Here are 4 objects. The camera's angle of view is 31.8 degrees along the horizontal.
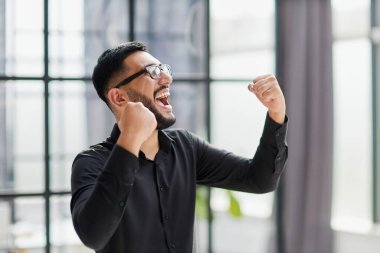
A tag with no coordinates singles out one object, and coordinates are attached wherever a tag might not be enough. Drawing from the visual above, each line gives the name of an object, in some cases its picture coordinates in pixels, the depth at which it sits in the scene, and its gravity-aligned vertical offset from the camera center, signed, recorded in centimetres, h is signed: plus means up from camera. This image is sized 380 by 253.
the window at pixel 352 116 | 484 +7
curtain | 452 +6
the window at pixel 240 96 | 432 +20
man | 168 -10
